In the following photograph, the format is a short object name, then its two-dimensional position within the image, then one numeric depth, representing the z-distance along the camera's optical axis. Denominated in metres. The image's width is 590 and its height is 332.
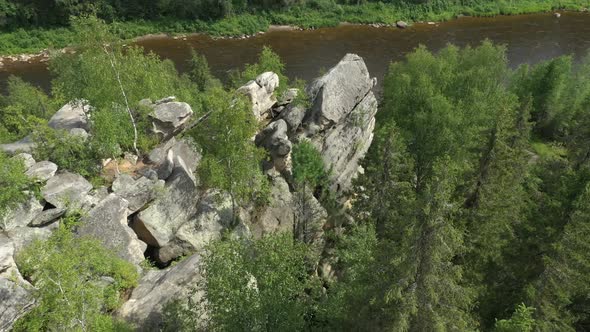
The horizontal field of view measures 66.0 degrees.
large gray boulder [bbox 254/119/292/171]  38.19
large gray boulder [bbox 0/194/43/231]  27.50
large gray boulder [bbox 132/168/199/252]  32.22
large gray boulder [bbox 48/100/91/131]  39.84
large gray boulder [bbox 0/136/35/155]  33.97
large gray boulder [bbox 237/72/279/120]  41.38
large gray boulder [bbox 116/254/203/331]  24.80
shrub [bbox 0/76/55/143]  44.53
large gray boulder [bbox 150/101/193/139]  39.97
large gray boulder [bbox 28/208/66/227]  28.41
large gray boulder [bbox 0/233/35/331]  21.00
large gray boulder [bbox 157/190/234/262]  32.28
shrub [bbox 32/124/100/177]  33.22
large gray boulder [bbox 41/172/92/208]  29.64
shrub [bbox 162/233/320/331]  20.53
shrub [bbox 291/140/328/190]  37.28
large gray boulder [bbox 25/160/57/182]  30.73
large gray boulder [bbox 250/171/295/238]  37.28
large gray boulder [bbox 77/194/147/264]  29.03
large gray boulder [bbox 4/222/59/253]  25.97
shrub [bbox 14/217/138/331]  19.94
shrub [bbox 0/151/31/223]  27.27
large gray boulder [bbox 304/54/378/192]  41.59
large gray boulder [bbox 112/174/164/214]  32.41
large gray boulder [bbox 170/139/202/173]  36.31
